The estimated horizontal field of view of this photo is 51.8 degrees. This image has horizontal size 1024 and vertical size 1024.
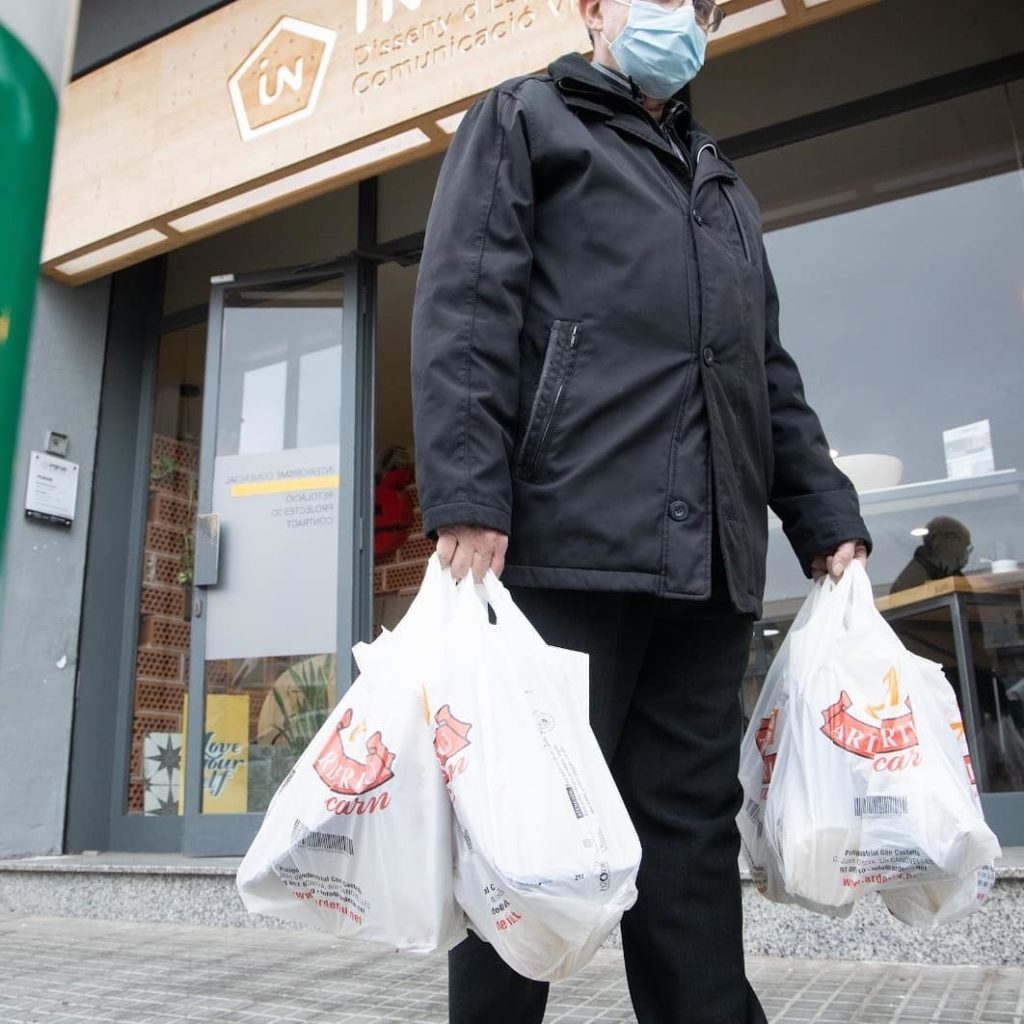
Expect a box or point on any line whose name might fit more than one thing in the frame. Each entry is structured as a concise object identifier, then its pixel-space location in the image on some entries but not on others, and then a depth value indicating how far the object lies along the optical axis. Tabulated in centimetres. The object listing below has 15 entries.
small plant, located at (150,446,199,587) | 550
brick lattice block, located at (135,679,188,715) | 522
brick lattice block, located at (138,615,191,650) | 531
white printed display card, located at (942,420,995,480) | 387
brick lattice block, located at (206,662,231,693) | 466
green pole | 49
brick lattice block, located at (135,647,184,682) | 526
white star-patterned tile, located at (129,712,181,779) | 515
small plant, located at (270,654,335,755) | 454
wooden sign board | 376
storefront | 385
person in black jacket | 152
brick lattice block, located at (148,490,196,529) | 546
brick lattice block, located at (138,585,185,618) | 535
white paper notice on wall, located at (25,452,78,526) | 484
